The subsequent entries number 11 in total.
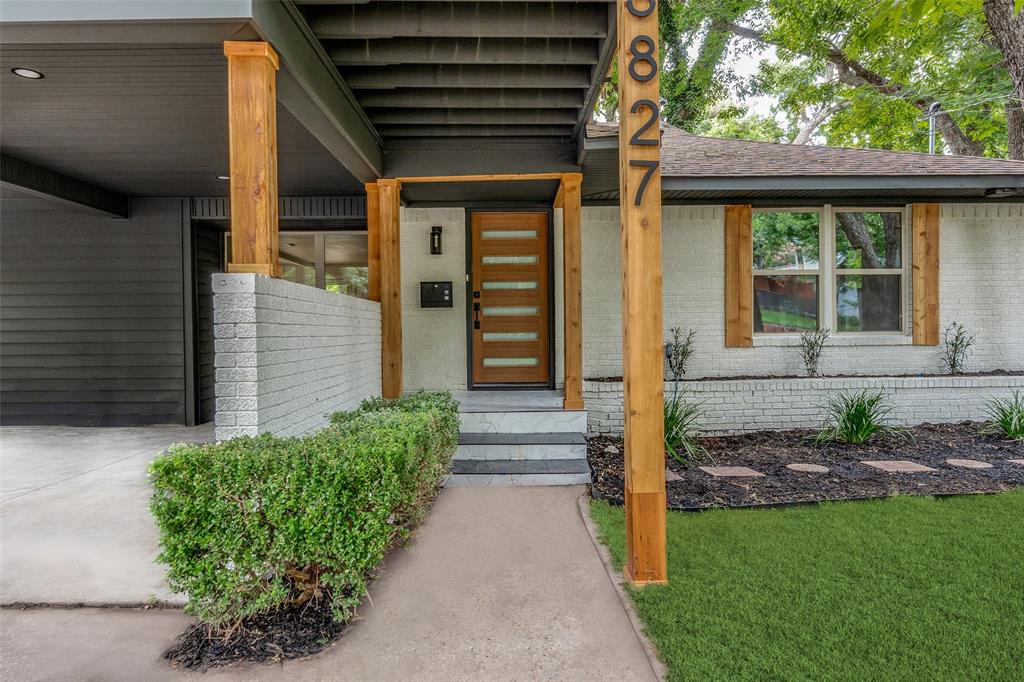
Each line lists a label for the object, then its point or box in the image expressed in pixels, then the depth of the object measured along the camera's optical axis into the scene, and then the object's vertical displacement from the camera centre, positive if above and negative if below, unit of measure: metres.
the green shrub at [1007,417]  5.57 -0.88
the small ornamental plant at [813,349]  6.49 -0.17
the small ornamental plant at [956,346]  6.55 -0.15
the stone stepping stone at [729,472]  4.50 -1.13
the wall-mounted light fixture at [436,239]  6.41 +1.14
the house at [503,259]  4.99 +0.92
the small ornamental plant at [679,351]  6.41 -0.18
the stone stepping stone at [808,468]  4.58 -1.12
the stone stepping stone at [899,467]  4.54 -1.12
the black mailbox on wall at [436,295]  6.40 +0.49
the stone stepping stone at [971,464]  4.63 -1.11
